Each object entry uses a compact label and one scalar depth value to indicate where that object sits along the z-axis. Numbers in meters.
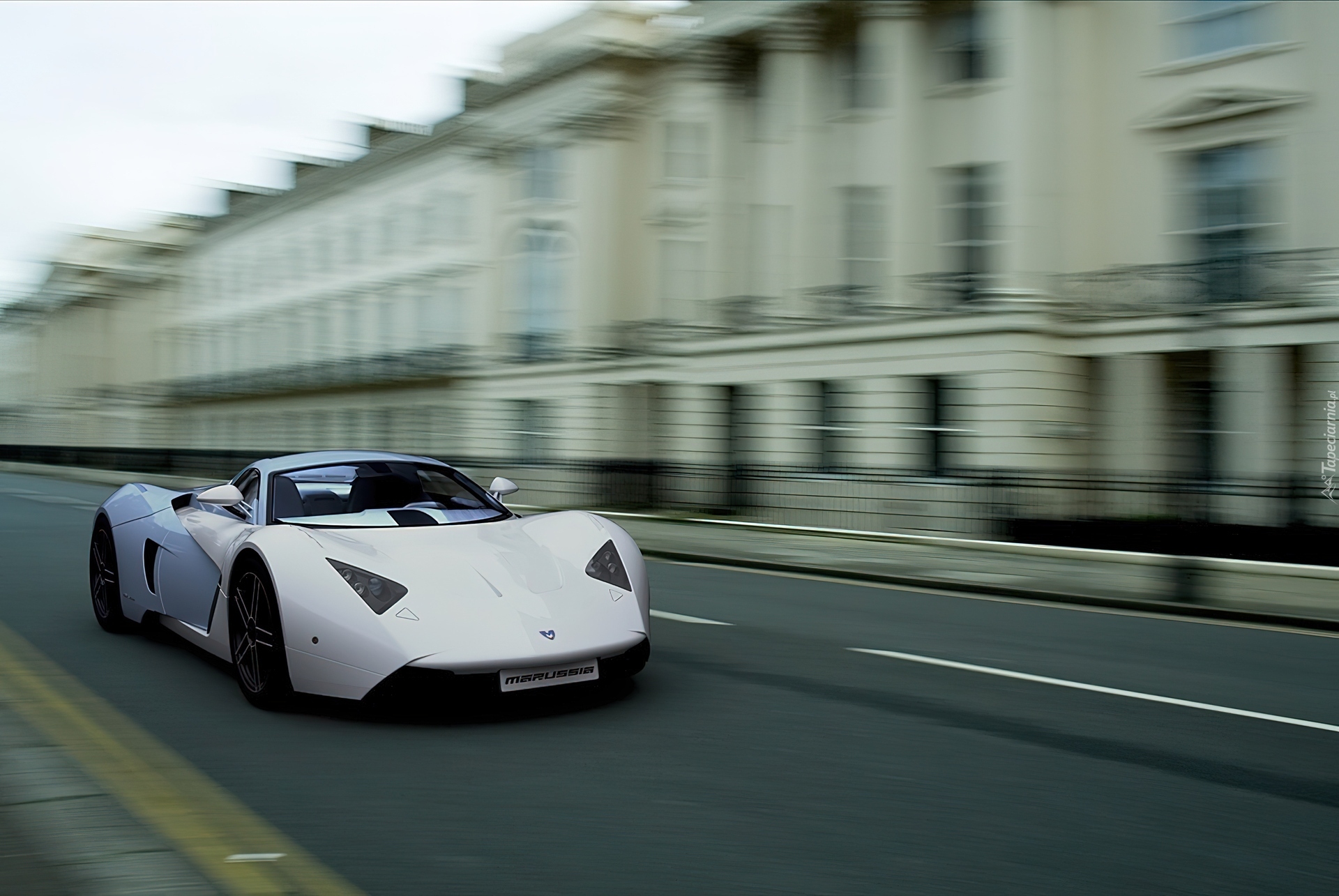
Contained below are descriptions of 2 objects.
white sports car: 5.59
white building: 21.31
